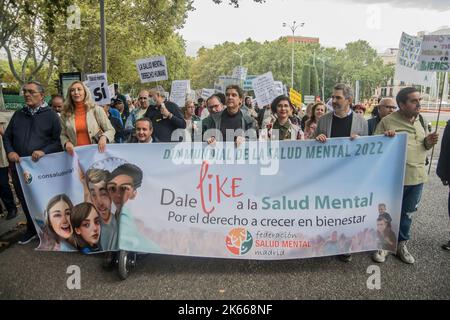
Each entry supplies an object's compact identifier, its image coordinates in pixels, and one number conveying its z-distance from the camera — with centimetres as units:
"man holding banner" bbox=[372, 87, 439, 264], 410
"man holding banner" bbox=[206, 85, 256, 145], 455
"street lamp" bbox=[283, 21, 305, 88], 4325
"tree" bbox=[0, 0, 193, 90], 2050
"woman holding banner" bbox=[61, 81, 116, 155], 452
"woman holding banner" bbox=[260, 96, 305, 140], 485
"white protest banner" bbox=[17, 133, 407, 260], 382
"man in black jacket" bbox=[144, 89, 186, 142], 540
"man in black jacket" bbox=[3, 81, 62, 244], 452
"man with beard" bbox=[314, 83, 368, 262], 418
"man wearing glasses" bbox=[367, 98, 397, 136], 538
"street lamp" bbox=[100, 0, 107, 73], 1032
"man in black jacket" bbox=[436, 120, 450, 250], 460
